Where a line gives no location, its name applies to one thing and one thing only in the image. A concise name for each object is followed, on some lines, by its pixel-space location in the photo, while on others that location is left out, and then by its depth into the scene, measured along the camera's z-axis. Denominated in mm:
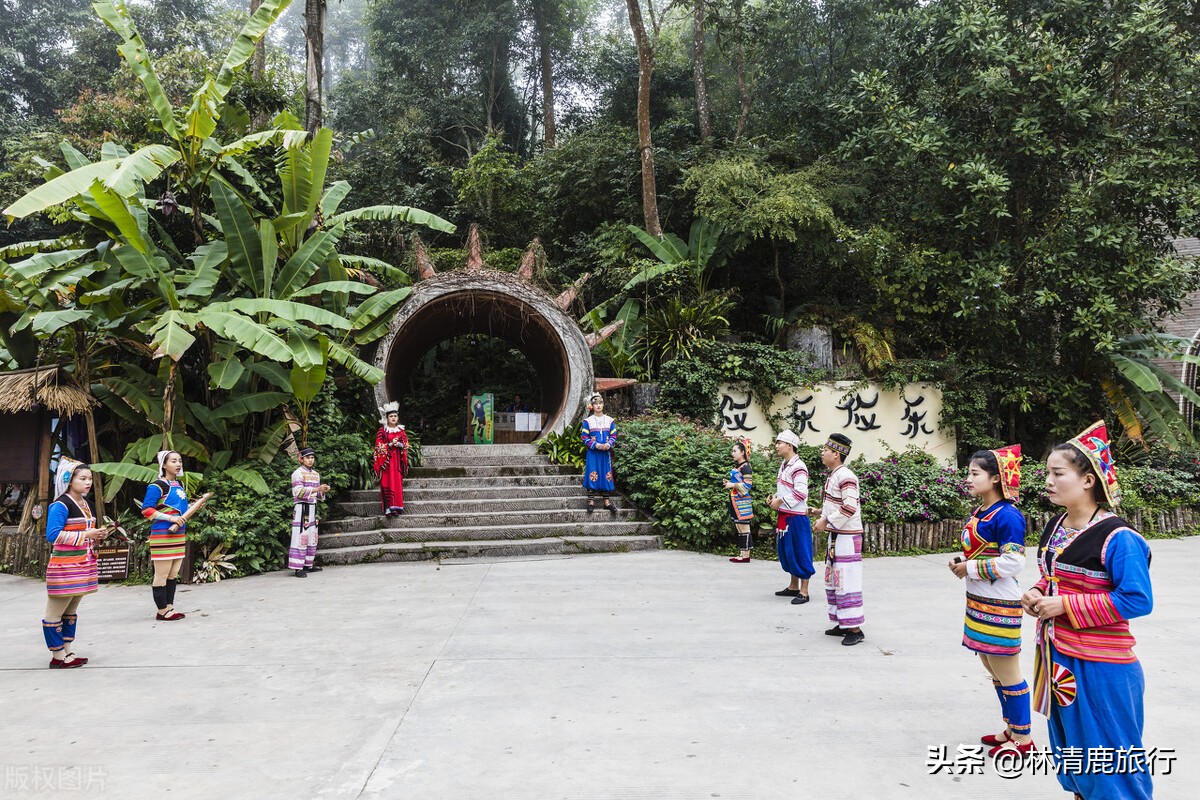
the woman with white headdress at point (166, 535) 5715
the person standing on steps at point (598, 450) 9281
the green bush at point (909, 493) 8922
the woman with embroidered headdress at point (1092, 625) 2383
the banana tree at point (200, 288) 7160
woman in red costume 8664
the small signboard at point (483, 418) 14555
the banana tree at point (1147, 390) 11008
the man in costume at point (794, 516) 5949
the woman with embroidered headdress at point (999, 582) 3242
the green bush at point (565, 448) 10594
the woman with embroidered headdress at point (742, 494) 7898
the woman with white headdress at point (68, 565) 4586
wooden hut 7590
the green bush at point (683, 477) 8422
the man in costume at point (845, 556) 4883
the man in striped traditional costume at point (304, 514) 7453
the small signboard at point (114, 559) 7293
